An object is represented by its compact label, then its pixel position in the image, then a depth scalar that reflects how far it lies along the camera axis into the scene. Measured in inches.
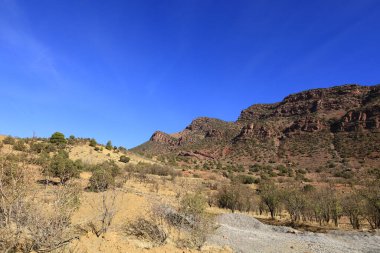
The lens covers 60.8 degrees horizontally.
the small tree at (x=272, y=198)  1007.6
